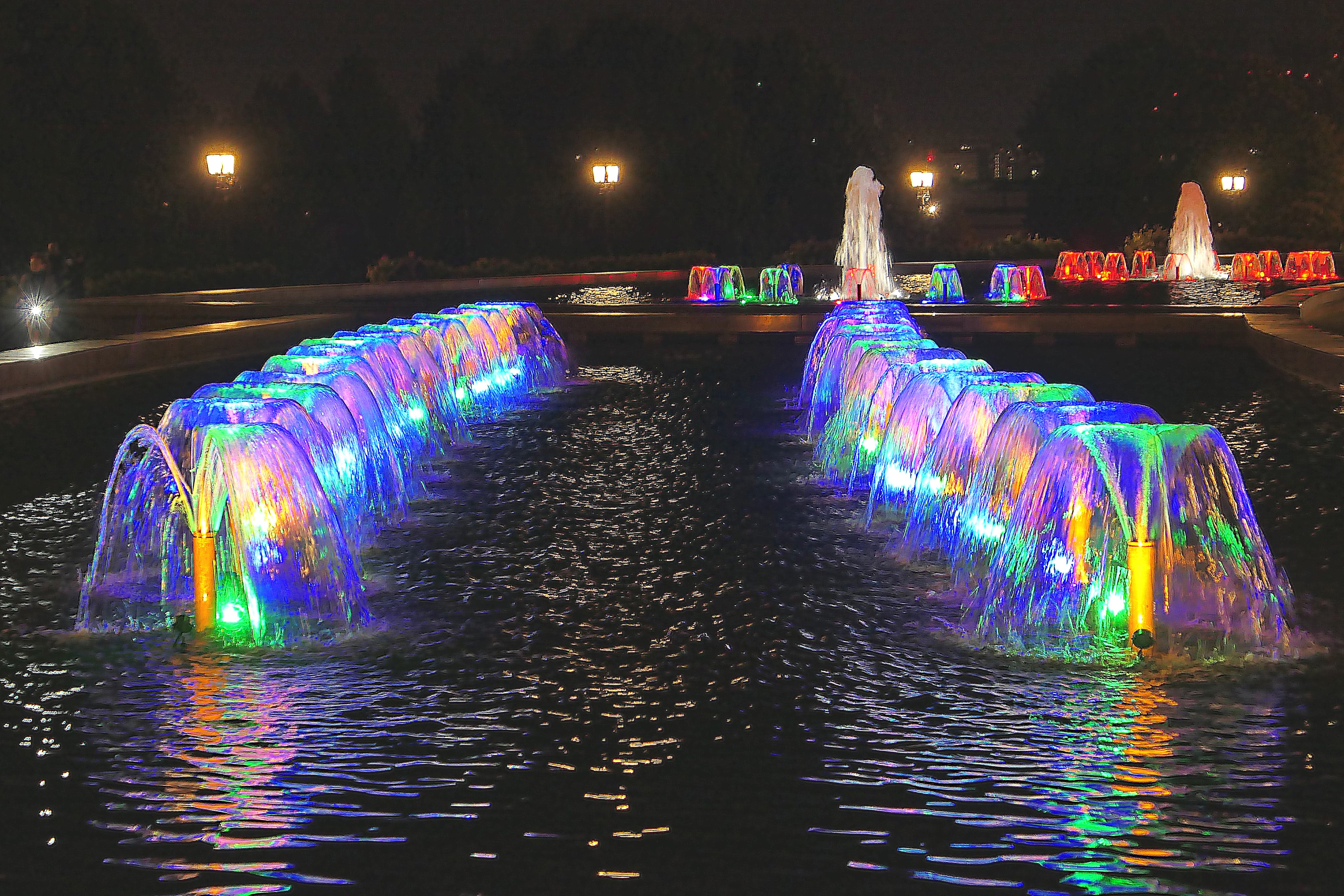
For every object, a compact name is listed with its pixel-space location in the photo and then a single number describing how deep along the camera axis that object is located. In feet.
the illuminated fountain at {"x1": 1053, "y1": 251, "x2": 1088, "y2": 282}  151.64
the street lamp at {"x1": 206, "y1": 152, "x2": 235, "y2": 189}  104.32
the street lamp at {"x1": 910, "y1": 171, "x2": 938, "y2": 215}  147.02
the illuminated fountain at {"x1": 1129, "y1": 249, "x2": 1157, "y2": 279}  156.04
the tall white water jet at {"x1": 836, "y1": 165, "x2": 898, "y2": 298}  133.18
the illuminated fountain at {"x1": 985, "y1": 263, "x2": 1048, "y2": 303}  123.63
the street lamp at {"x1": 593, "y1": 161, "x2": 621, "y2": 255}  138.00
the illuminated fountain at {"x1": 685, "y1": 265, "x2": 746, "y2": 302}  128.47
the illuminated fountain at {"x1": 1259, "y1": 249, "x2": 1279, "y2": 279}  147.33
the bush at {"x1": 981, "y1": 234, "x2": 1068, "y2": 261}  186.91
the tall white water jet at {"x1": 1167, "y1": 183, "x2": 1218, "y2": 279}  161.79
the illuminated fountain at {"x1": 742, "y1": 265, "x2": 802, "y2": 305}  126.31
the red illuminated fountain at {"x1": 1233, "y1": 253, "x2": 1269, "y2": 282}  150.30
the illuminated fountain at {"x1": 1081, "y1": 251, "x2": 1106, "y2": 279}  152.87
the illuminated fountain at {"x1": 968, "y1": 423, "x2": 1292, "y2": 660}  27.53
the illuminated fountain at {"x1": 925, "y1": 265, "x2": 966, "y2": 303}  119.55
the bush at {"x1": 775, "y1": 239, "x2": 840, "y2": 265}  194.90
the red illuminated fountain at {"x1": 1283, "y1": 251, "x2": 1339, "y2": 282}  145.69
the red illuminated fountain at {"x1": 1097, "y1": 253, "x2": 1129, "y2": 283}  150.41
